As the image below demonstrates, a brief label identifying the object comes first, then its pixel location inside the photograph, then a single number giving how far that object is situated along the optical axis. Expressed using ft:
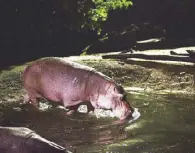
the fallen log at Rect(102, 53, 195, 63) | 30.21
